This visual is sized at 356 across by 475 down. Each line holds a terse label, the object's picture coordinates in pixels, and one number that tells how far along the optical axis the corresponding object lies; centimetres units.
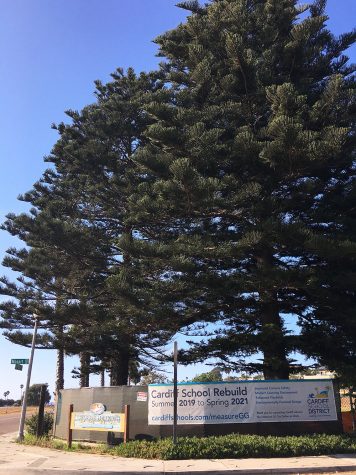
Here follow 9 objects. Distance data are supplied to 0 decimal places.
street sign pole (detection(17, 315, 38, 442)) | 1927
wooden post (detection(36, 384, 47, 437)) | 1916
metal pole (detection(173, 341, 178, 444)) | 1256
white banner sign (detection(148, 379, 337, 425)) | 1427
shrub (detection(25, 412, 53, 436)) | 2083
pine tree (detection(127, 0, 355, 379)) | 1630
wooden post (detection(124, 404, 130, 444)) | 1442
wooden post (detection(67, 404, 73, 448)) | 1550
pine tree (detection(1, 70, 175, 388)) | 2411
